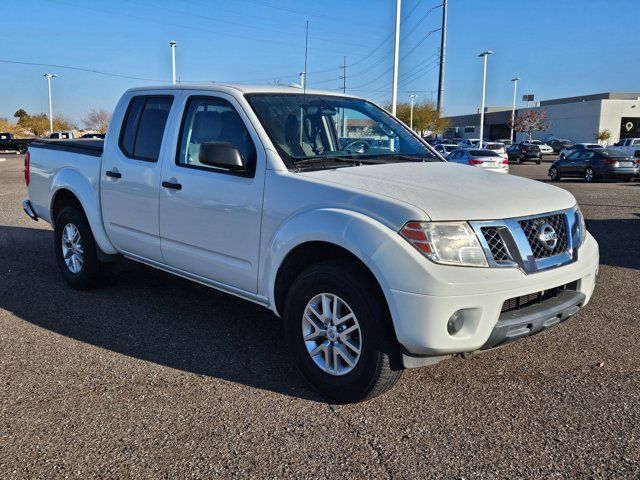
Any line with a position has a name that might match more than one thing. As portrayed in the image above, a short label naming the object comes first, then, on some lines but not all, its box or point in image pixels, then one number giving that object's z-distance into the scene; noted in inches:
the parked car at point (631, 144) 1350.8
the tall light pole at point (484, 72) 2130.9
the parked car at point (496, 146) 1448.1
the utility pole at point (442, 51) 2234.5
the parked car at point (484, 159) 957.8
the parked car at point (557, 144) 2369.8
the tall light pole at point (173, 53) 1354.6
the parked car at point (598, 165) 926.4
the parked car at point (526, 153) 1676.9
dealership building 2787.9
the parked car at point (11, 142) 2057.1
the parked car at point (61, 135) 1850.6
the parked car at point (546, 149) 2224.4
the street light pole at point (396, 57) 940.6
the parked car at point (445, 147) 1663.8
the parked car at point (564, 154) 1006.1
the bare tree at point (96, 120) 3919.8
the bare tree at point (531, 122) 3122.5
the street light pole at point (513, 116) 3171.8
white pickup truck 126.4
